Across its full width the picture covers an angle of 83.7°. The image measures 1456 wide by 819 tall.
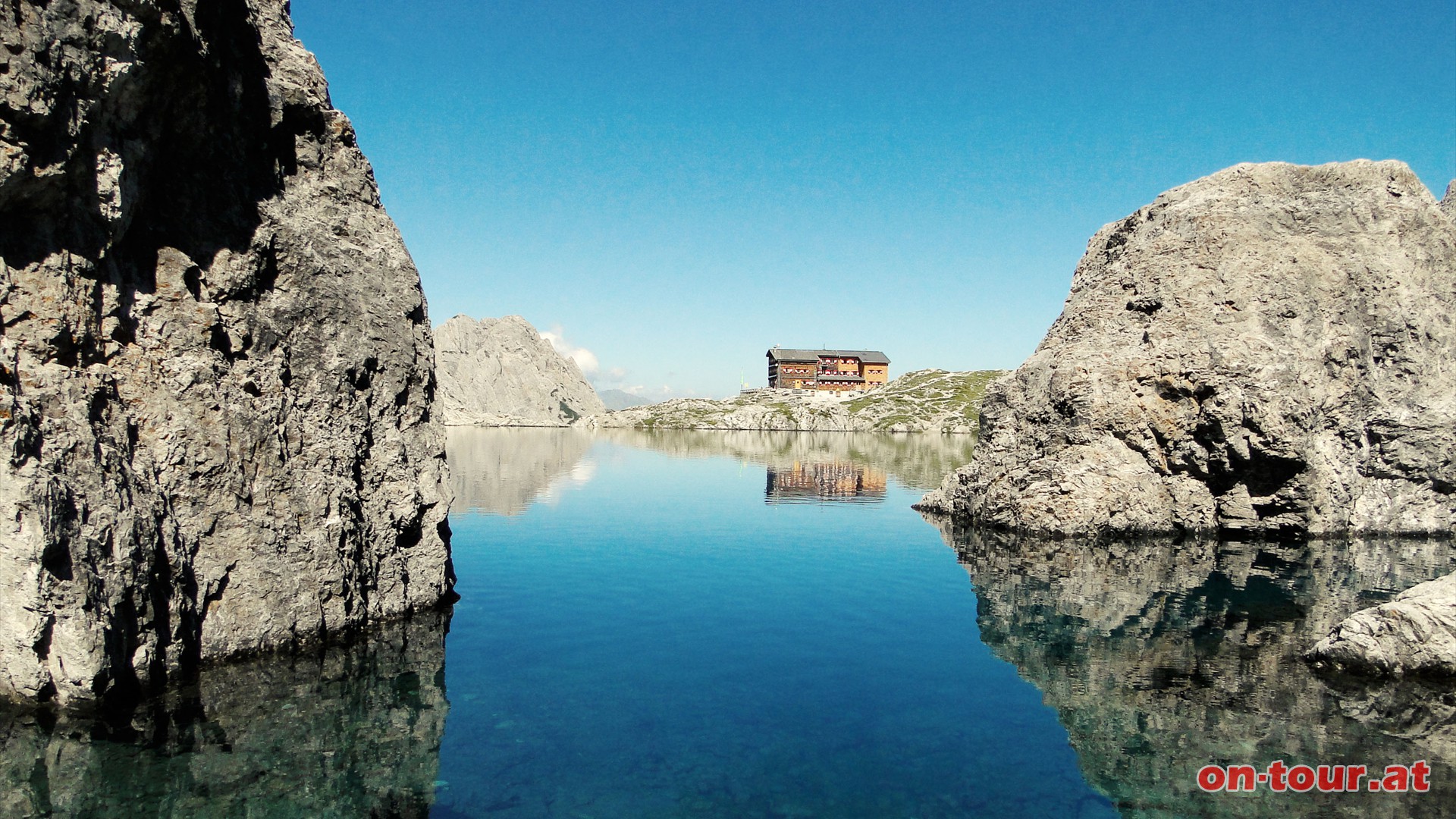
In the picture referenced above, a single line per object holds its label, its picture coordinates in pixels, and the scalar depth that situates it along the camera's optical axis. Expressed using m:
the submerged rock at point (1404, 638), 22.66
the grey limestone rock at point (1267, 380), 44.38
